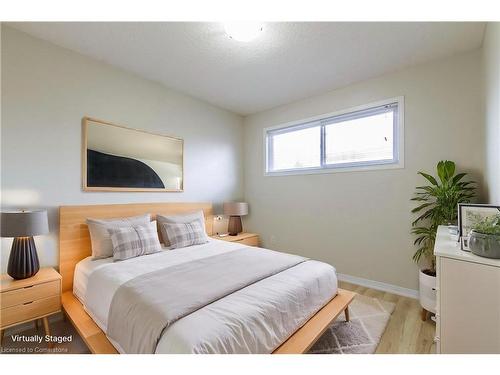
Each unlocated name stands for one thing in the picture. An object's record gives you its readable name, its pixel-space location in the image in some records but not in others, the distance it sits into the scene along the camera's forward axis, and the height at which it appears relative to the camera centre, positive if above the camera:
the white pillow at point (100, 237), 2.23 -0.49
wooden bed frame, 1.45 -0.89
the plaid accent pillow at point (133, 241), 2.17 -0.53
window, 2.84 +0.67
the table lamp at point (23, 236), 1.74 -0.37
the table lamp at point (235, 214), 3.69 -0.42
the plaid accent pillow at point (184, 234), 2.63 -0.55
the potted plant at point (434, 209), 2.15 -0.21
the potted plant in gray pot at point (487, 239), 1.27 -0.29
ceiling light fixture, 1.94 +1.37
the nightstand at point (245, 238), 3.48 -0.78
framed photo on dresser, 1.45 -0.18
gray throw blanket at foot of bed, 1.23 -0.67
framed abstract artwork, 2.49 +0.35
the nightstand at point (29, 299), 1.66 -0.85
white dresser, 1.27 -0.67
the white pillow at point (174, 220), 2.74 -0.40
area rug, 1.75 -1.23
